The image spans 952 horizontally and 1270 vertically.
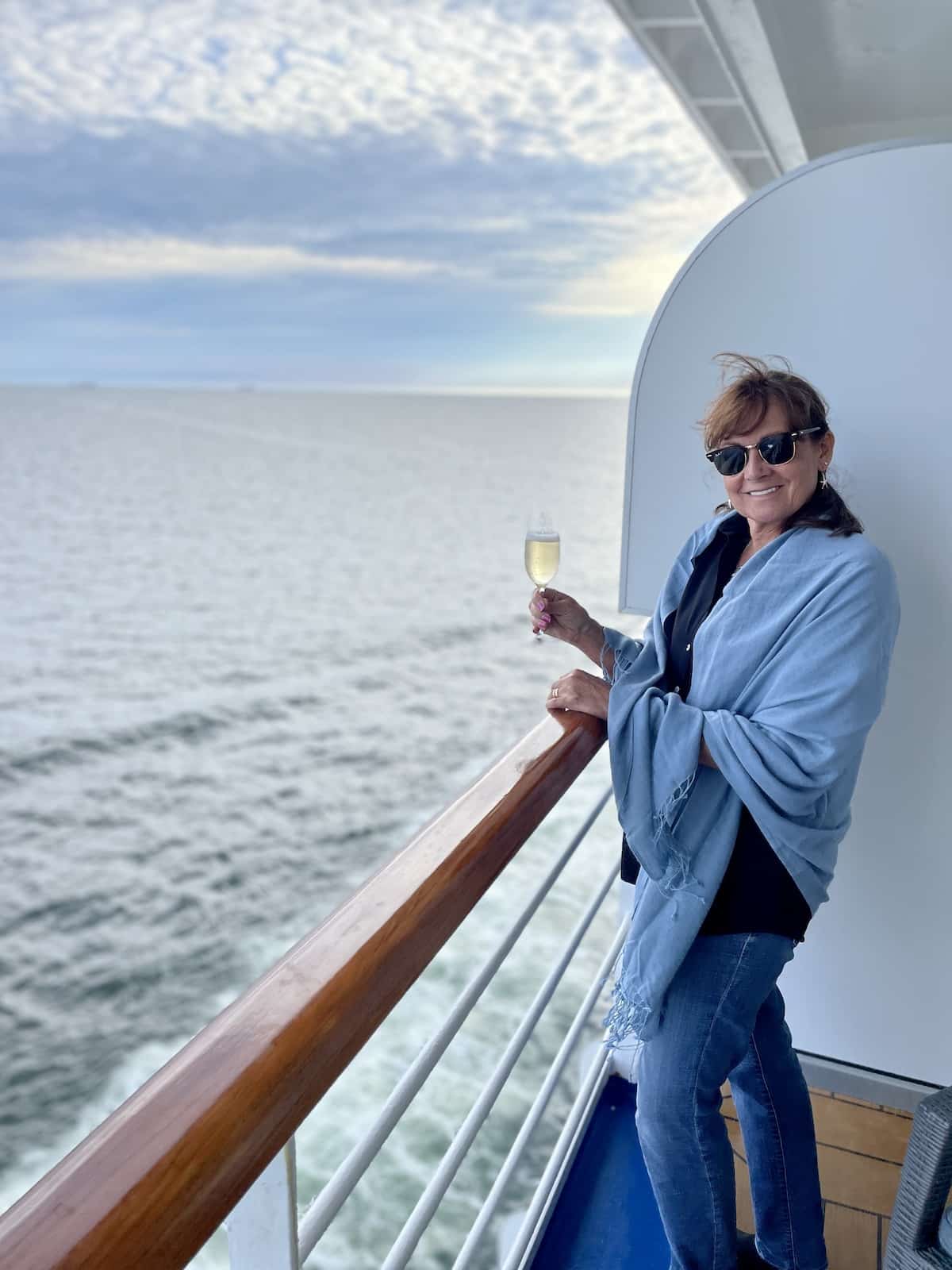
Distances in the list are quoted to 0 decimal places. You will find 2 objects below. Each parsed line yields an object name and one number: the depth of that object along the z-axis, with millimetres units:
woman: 1181
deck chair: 1109
